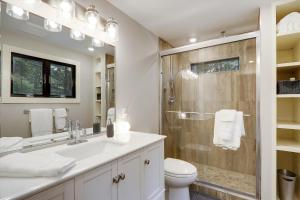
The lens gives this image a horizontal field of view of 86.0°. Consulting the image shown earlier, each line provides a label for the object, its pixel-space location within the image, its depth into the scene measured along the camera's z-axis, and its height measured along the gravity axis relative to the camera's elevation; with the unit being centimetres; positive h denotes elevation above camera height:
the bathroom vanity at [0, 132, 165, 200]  68 -41
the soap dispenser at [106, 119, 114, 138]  151 -28
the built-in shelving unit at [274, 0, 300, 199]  161 -6
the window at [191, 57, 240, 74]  246 +55
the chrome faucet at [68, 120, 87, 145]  136 -26
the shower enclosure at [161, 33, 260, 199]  233 -7
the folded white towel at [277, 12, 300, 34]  157 +76
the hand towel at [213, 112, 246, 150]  190 -44
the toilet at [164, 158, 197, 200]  174 -86
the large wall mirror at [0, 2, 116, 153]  105 +15
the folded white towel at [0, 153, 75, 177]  73 -31
